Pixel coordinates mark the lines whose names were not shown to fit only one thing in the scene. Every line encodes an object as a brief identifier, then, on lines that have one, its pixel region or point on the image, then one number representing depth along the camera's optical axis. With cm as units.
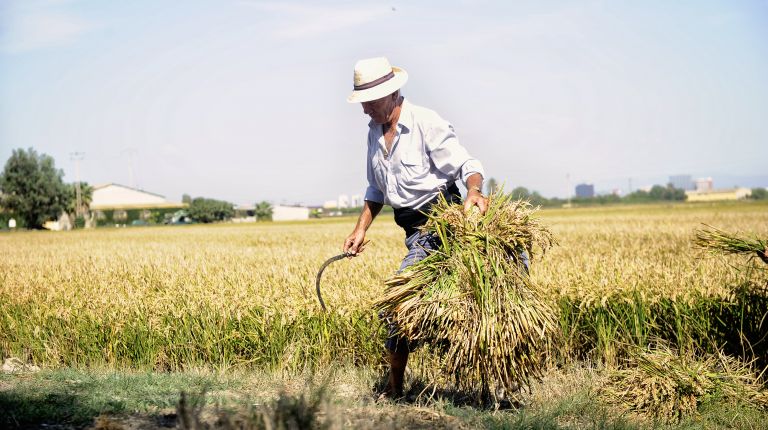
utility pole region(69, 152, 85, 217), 7581
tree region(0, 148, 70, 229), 7669
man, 537
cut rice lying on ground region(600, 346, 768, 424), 543
